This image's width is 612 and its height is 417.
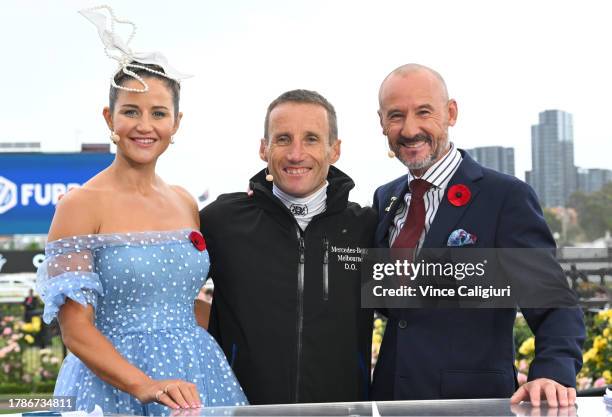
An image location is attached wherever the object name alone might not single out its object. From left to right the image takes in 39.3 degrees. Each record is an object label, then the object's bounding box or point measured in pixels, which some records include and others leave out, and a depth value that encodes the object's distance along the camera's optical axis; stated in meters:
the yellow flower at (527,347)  5.91
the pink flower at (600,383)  5.34
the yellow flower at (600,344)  5.70
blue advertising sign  9.38
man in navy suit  2.70
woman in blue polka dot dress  2.55
